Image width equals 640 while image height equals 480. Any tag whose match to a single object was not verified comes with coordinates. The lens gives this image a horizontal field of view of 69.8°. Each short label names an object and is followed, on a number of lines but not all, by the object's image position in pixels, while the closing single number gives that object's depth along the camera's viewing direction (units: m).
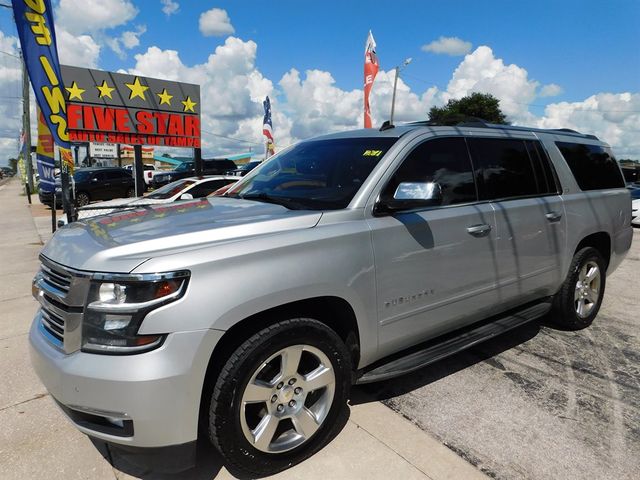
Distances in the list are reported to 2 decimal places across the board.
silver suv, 1.96
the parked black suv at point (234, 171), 28.19
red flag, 20.52
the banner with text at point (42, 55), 6.57
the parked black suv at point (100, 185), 20.05
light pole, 34.59
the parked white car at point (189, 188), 10.86
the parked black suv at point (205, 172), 25.92
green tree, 36.41
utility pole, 30.02
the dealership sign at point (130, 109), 15.00
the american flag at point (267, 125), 29.05
